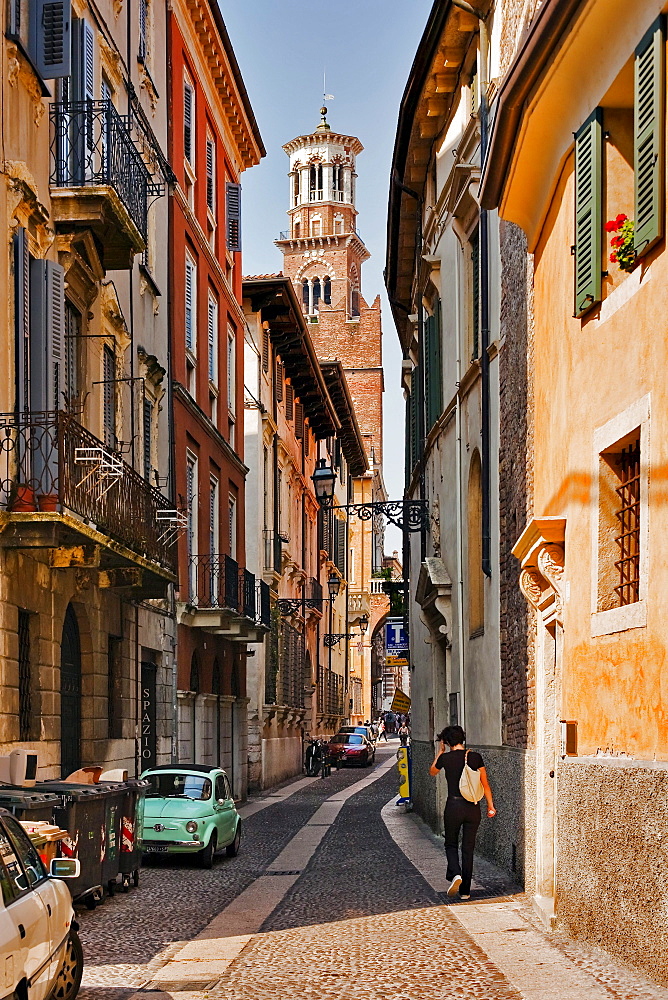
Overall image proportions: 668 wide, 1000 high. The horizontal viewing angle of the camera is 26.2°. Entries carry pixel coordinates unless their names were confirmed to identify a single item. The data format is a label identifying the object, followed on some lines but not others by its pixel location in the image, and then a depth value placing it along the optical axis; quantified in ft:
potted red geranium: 31.45
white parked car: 21.62
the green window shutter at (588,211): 33.94
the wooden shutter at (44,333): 52.80
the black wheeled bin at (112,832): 44.75
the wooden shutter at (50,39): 53.83
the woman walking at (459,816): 44.73
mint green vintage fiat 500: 58.85
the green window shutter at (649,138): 28.89
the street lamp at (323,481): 103.14
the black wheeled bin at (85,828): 40.65
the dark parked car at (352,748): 176.35
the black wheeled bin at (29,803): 37.29
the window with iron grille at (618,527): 32.42
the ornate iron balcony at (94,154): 56.90
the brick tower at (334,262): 340.80
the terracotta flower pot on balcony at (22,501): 50.60
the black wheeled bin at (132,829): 47.57
